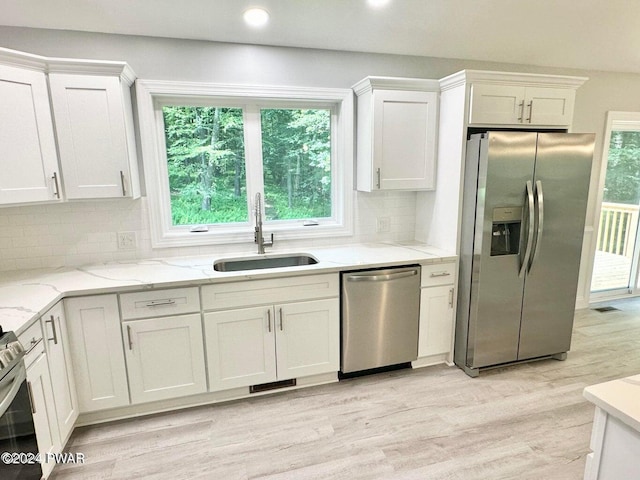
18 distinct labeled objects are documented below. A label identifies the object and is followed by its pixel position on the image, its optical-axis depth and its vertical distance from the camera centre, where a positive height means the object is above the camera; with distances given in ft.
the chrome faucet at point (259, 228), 9.24 -1.10
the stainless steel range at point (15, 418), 4.60 -3.09
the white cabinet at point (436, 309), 8.98 -3.18
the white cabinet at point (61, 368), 6.18 -3.20
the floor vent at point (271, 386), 8.43 -4.69
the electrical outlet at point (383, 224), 10.54 -1.19
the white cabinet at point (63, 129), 6.57 +1.12
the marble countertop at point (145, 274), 6.17 -1.84
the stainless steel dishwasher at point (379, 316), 8.41 -3.16
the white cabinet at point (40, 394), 5.48 -3.23
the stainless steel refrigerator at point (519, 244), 8.23 -1.49
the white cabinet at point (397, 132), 8.89 +1.27
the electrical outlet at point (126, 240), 8.73 -1.28
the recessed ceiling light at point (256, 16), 7.41 +3.49
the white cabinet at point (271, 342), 7.78 -3.49
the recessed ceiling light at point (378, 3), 7.29 +3.62
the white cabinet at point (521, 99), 8.37 +1.94
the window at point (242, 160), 8.86 +0.65
